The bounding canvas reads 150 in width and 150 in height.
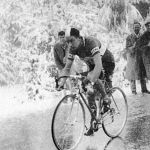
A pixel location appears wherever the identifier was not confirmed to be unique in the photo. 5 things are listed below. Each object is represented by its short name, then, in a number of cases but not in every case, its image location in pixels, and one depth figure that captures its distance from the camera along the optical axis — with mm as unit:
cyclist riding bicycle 5844
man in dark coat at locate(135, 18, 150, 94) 12029
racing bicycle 5626
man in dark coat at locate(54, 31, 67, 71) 10349
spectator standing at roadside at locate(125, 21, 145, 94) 11891
